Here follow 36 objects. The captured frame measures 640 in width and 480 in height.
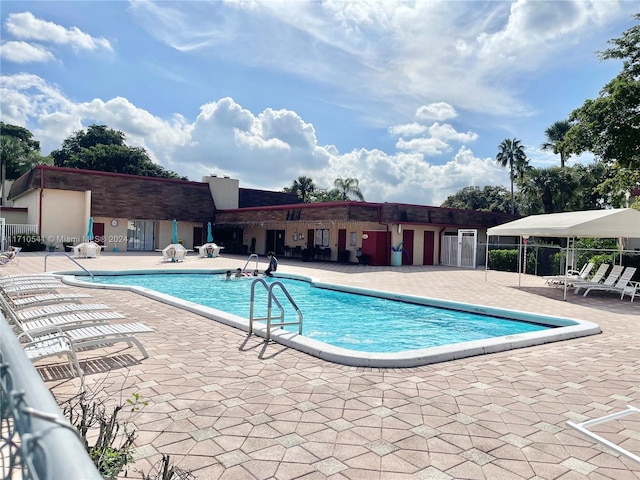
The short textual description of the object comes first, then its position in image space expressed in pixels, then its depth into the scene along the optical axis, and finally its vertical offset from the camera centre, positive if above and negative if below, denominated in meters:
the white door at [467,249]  23.72 +0.07
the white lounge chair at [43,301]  6.76 -1.02
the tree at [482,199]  54.16 +6.62
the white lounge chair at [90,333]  4.77 -1.10
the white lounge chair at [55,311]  5.70 -1.00
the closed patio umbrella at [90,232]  23.66 +0.35
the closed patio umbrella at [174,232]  25.95 +0.53
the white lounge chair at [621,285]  12.64 -0.88
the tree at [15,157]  40.25 +7.49
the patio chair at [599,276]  13.99 -0.70
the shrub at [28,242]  24.22 -0.31
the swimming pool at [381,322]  5.87 -1.57
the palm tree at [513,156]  42.41 +9.33
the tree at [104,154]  46.22 +9.18
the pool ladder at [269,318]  6.41 -1.12
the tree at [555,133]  32.69 +9.02
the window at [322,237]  26.11 +0.51
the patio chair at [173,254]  22.34 -0.65
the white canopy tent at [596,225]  12.66 +0.85
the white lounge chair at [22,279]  8.45 -0.91
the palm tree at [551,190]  26.80 +3.90
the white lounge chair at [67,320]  5.29 -1.04
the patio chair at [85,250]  21.95 -0.60
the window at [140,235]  29.22 +0.31
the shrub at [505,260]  21.73 -0.43
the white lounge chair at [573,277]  14.75 -0.80
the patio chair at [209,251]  25.83 -0.52
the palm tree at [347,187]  45.41 +6.12
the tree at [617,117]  14.98 +4.88
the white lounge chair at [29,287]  8.16 -0.98
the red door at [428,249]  24.86 -0.01
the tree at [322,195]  47.12 +5.72
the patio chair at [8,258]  17.58 -0.90
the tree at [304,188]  50.09 +6.54
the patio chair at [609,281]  13.31 -0.80
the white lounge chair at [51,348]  4.12 -1.09
